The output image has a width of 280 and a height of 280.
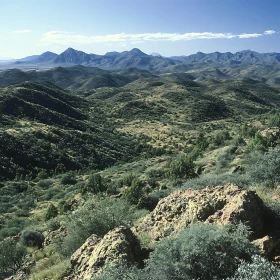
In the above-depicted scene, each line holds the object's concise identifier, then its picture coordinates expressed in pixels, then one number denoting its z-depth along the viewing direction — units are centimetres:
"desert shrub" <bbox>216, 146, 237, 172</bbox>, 2641
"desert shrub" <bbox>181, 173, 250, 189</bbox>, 1391
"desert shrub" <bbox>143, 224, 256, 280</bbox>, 620
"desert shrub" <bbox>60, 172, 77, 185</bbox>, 3961
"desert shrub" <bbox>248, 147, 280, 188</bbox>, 1302
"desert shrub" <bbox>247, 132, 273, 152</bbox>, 2563
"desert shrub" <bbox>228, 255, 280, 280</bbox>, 521
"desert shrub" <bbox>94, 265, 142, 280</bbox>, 620
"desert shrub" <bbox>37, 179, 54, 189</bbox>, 3964
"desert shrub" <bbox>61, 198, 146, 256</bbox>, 1073
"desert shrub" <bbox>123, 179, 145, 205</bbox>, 1952
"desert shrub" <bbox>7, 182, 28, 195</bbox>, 3799
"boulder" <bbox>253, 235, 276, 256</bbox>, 688
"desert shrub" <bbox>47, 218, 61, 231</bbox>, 1802
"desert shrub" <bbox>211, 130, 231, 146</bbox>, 4182
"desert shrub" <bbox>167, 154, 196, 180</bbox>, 2697
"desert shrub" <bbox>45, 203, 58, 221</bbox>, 2456
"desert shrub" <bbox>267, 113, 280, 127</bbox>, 4039
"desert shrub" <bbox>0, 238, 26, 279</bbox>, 1283
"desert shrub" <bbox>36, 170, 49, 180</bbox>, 4450
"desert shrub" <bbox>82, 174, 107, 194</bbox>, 2825
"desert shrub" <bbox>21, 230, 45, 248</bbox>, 1600
